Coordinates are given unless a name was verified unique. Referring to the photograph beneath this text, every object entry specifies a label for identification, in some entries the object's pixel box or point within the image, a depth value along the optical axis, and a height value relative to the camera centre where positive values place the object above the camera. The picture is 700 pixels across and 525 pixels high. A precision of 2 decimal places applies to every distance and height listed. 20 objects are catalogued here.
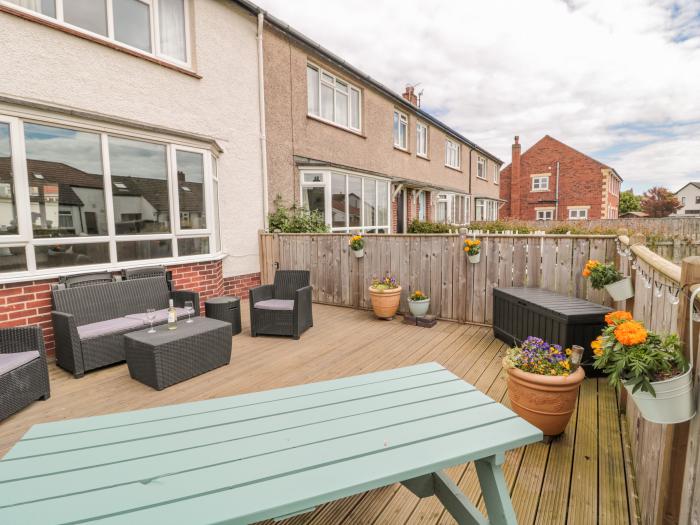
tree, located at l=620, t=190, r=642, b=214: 53.47 +3.85
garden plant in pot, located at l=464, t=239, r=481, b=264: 5.59 -0.26
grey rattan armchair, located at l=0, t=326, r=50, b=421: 3.17 -1.15
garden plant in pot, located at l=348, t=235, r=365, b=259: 6.75 -0.19
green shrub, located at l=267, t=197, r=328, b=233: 8.50 +0.35
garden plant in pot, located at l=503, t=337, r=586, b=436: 2.60 -1.11
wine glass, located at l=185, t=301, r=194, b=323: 4.40 -0.87
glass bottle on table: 4.19 -0.92
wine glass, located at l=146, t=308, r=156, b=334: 4.09 -0.87
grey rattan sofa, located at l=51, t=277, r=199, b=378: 4.06 -0.97
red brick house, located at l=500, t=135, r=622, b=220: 28.44 +3.75
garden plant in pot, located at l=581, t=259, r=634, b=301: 3.21 -0.48
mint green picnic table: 1.17 -0.84
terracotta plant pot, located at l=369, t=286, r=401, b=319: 6.11 -1.13
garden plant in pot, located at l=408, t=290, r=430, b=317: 6.02 -1.16
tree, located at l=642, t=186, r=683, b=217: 52.34 +3.71
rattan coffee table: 3.71 -1.21
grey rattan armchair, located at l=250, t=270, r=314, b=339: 5.32 -1.11
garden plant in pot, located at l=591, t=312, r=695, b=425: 1.36 -0.56
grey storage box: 3.73 -0.97
